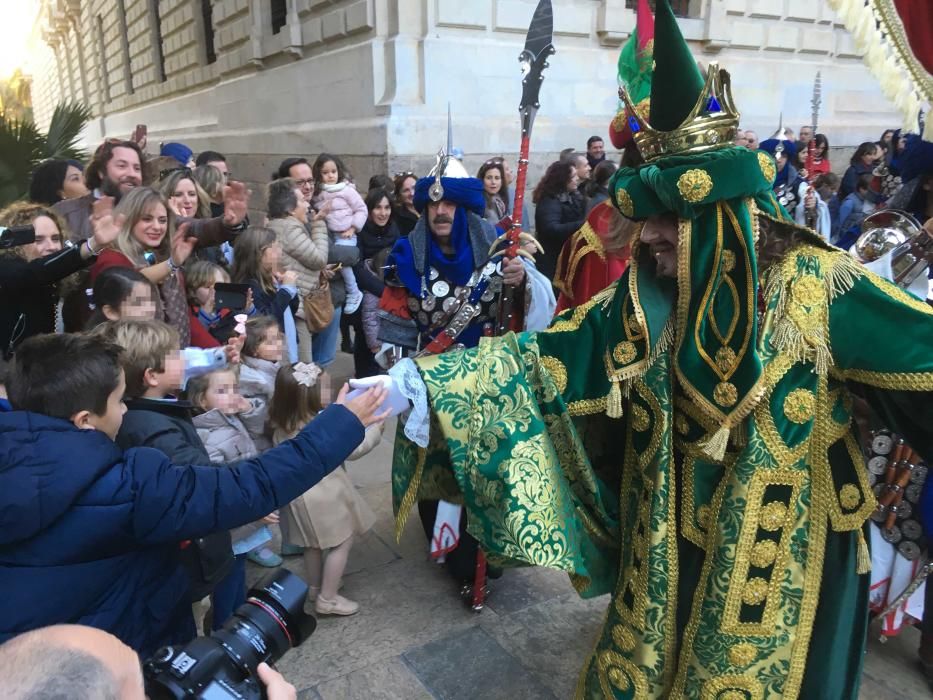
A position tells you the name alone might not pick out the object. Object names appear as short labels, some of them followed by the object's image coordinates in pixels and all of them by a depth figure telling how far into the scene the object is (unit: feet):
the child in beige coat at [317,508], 10.25
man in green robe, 5.84
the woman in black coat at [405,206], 21.53
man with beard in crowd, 13.70
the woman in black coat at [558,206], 20.89
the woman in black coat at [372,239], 20.58
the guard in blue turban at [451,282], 11.44
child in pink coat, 19.86
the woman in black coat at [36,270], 10.51
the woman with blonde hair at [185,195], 15.45
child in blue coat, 5.39
